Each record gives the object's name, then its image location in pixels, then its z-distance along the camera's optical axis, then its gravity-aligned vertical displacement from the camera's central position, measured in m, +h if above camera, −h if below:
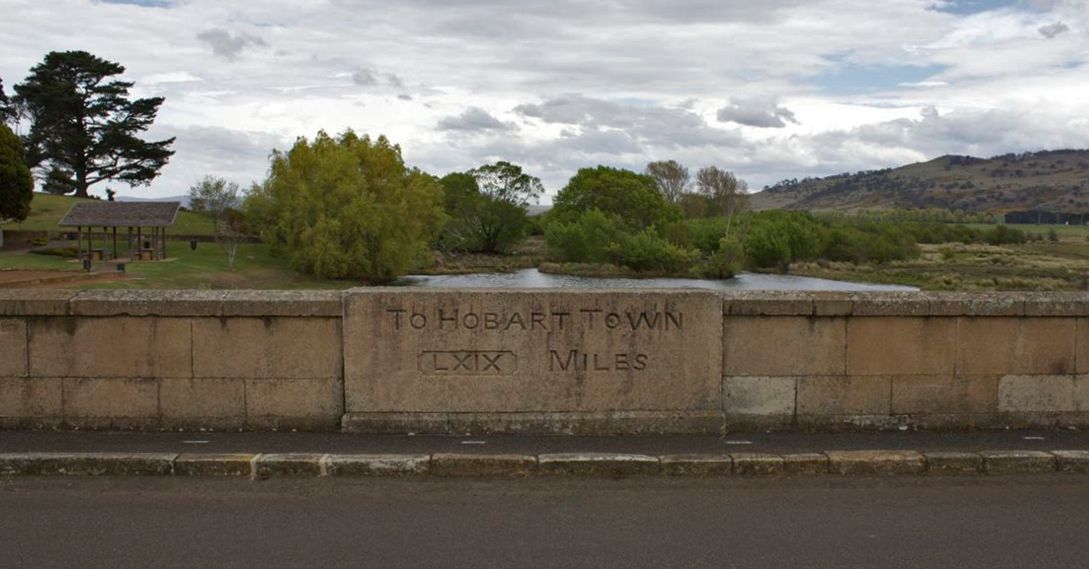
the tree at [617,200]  97.38 +4.13
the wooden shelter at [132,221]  61.69 +0.95
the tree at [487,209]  102.00 +3.18
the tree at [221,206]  81.19 +2.68
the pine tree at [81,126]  78.62 +9.08
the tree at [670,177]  141.12 +9.41
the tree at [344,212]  66.81 +1.89
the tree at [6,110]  77.50 +10.01
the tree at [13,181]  58.59 +3.29
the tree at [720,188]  137.00 +8.00
